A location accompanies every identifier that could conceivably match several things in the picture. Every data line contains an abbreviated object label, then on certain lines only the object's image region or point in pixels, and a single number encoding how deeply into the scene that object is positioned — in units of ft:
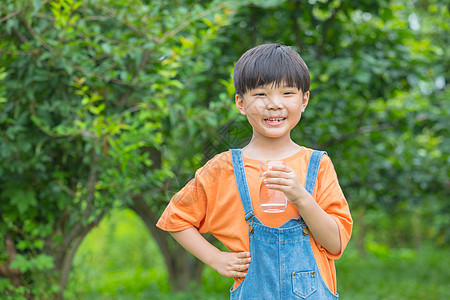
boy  6.98
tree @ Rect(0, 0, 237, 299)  10.61
